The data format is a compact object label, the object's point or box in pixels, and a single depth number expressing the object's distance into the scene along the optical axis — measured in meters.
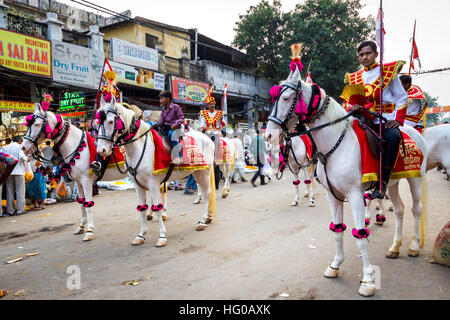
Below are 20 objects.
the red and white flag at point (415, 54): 5.62
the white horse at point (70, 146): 5.60
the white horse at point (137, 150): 4.61
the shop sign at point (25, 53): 9.62
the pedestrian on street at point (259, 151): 11.70
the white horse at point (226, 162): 9.63
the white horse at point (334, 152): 3.08
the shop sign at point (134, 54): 13.56
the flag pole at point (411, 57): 5.61
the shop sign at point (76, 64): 11.23
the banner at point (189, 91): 16.53
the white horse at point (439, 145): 5.35
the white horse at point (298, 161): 7.51
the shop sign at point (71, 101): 11.31
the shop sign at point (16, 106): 9.82
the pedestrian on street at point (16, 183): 8.09
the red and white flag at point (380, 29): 3.26
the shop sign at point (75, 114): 11.89
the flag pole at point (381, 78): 3.18
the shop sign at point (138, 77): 13.46
